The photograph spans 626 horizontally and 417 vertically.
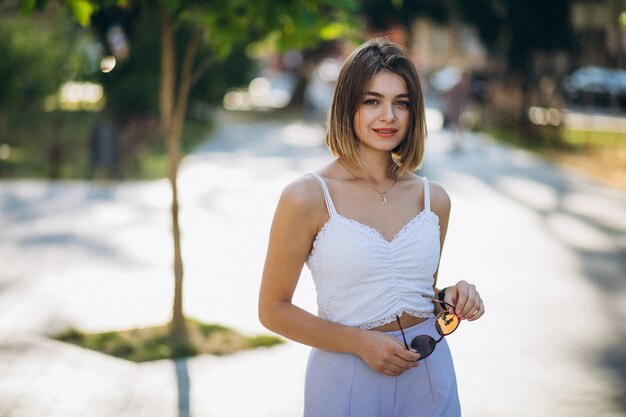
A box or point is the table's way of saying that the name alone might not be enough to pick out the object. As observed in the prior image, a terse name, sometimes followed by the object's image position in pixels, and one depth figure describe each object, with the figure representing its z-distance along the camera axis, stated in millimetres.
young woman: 2479
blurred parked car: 35031
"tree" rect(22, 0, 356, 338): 5766
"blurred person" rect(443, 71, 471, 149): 22203
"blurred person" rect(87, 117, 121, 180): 15406
